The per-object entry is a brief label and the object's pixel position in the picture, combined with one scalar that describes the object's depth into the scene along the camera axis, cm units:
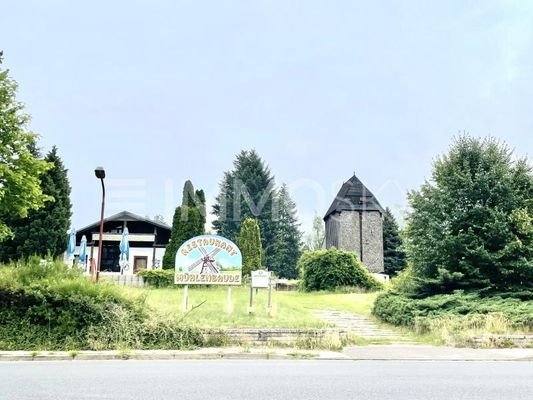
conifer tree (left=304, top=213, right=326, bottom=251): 8550
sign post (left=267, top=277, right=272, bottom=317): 1572
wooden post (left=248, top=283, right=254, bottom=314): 1571
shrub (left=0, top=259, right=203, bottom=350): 1192
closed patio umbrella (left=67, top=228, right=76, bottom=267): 2799
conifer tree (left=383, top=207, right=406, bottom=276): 5828
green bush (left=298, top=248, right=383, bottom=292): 3547
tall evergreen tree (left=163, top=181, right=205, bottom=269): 3123
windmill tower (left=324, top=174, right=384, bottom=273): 5550
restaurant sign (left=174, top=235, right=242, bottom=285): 1581
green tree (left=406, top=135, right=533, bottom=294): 1730
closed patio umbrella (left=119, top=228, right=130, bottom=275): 3139
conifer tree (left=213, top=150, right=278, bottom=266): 6519
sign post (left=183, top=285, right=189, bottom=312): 1487
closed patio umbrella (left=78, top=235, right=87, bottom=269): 3056
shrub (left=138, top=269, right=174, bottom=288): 2672
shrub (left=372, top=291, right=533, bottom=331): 1448
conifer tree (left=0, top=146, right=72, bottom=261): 3331
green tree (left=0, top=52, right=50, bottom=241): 2259
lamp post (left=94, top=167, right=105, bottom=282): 1796
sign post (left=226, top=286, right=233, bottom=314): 1549
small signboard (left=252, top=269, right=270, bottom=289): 1593
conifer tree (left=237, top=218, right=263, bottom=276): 3366
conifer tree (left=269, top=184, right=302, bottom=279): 6384
